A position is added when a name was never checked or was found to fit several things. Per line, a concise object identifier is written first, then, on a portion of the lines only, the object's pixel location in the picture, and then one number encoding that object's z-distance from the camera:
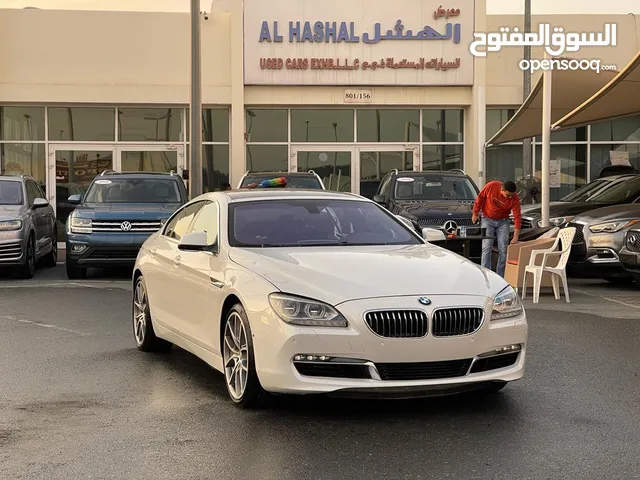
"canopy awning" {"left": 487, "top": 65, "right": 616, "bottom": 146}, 16.36
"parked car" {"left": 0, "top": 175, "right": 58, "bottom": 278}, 14.58
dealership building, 22.05
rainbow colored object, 12.37
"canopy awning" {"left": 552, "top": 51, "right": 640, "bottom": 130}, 13.17
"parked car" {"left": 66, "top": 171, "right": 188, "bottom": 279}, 14.57
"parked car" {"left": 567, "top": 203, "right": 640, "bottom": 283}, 13.77
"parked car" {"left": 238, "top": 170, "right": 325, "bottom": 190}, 16.34
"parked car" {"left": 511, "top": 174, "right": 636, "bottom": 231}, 16.53
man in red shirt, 13.73
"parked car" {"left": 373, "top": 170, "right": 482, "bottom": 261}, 15.02
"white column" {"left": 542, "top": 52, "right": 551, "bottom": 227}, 15.05
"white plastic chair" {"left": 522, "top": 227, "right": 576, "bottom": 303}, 12.10
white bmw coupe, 5.50
